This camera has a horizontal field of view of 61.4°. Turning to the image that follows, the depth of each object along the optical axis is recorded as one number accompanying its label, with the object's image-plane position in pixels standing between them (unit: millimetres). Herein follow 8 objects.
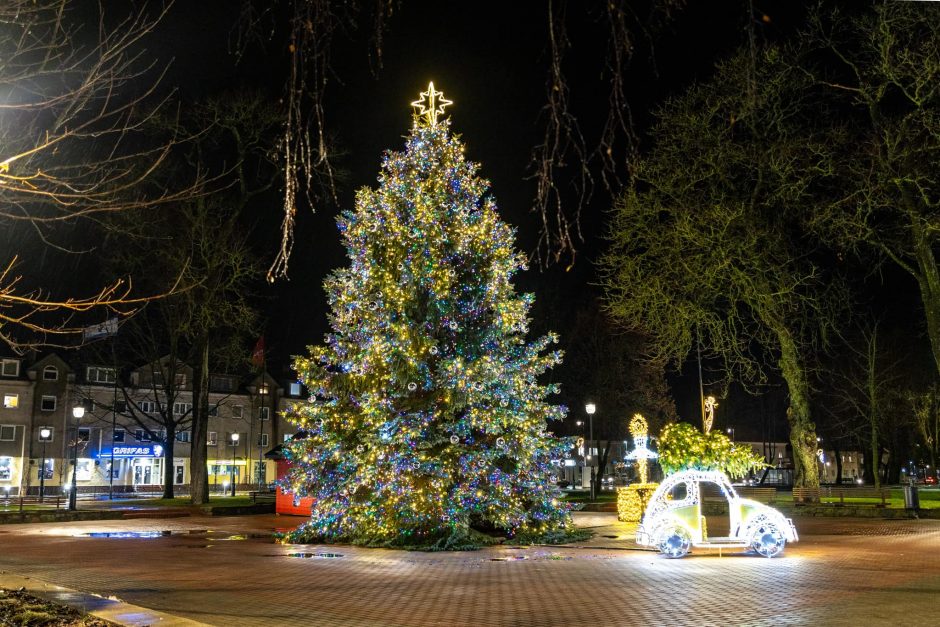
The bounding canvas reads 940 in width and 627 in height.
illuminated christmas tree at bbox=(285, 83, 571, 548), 17562
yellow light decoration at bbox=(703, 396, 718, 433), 25509
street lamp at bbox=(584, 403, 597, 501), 32094
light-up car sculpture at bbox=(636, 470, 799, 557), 14758
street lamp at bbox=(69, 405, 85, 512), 30250
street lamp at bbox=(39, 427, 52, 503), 37438
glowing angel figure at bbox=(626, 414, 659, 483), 25203
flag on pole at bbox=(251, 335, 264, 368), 41306
